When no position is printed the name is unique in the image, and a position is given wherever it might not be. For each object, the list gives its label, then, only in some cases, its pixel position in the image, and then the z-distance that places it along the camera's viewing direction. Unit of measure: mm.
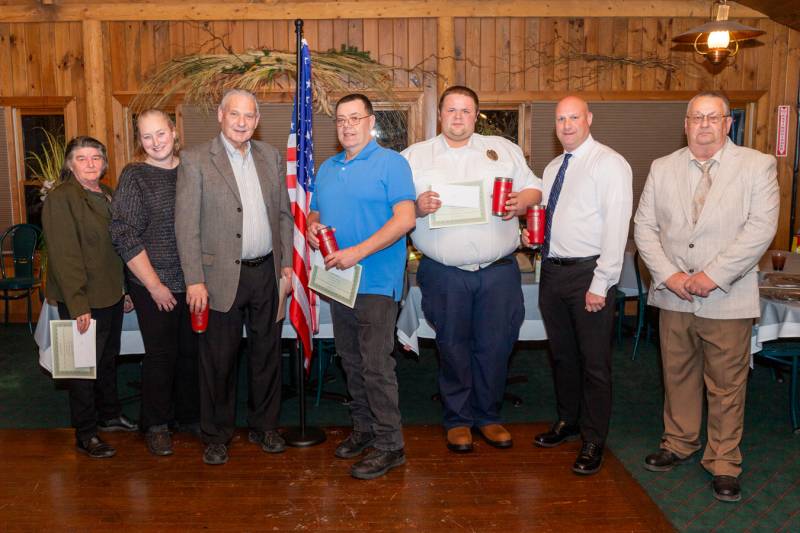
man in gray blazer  3098
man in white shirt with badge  3230
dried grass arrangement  4941
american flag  3205
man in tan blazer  2914
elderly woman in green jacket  3188
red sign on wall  6992
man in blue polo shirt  3002
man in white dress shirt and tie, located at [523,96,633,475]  3045
